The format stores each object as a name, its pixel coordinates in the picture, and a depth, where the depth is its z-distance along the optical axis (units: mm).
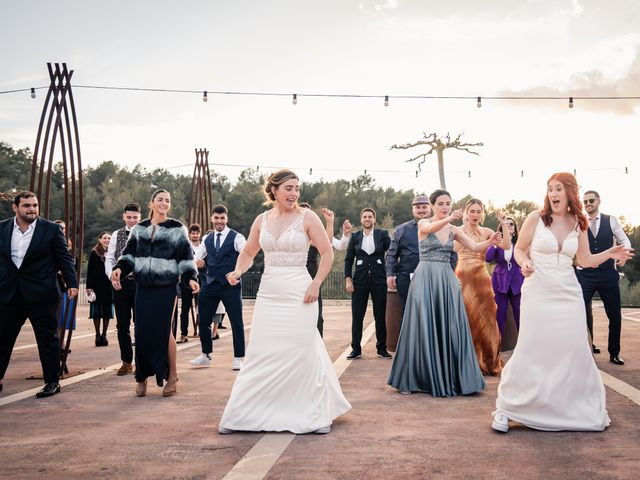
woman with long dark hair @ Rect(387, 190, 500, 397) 6898
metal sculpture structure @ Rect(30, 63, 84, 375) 8391
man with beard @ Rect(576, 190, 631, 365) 9102
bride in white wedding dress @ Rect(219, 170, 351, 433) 5281
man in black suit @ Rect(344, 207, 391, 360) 9812
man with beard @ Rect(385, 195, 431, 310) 9305
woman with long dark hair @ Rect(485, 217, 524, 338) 9680
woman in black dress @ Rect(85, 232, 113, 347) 11930
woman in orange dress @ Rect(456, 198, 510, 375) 8266
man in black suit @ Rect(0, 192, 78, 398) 6949
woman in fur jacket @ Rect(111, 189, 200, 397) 6852
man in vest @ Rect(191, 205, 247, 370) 8781
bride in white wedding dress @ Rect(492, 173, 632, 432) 5246
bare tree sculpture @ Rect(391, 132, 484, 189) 31891
